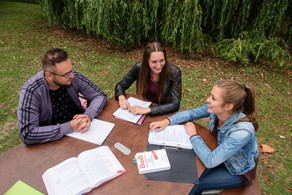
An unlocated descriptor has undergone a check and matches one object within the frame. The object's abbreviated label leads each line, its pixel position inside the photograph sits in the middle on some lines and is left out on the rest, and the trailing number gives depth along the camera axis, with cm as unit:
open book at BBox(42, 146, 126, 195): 131
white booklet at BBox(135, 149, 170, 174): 146
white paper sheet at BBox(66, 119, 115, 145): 174
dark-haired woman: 231
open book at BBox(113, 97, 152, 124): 202
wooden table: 133
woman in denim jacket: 169
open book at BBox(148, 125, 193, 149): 172
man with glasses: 170
